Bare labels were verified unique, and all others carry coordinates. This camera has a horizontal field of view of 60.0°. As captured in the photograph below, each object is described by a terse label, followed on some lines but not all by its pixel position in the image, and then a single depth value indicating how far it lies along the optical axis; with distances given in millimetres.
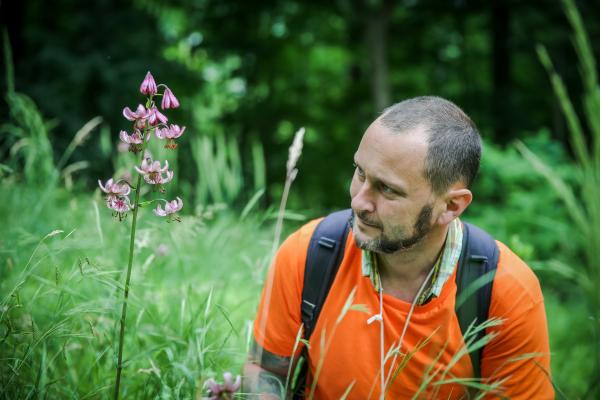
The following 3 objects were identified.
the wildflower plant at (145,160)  1284
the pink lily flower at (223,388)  1317
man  1748
